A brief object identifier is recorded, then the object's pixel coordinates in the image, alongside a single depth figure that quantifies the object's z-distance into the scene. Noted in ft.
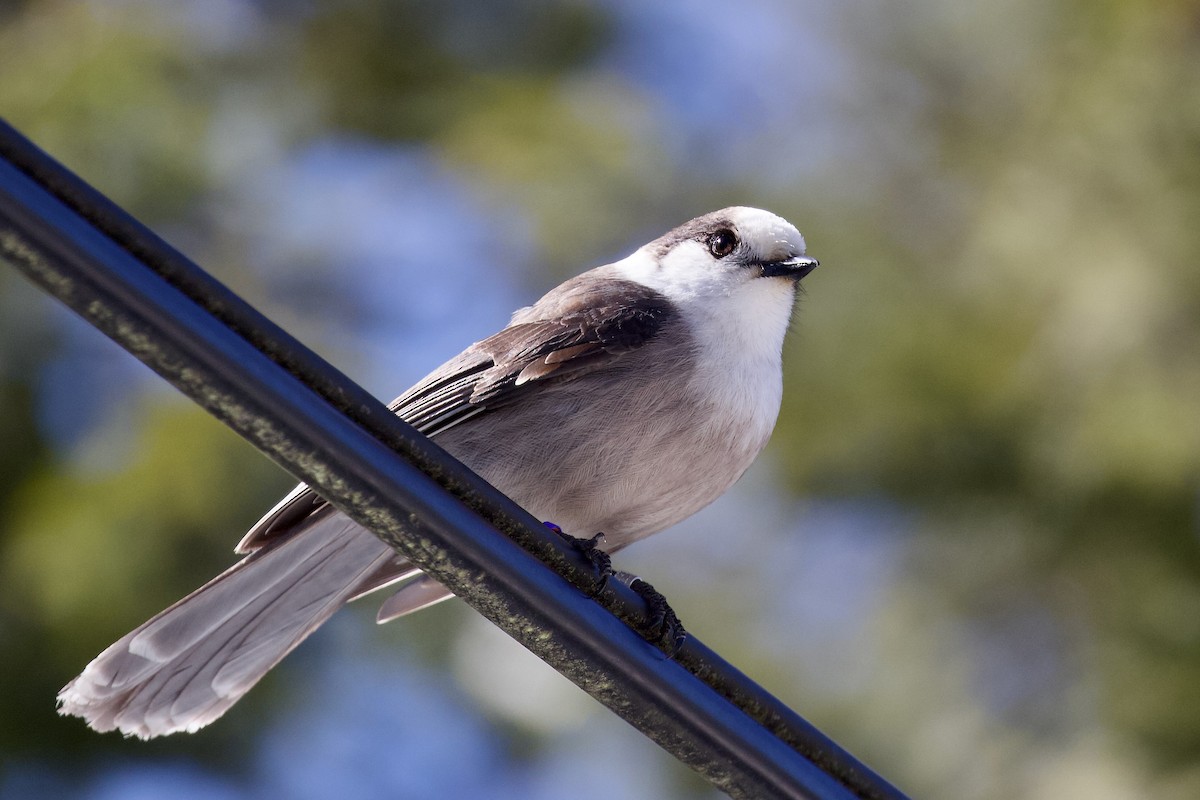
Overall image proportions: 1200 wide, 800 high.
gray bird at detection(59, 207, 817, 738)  19.25
